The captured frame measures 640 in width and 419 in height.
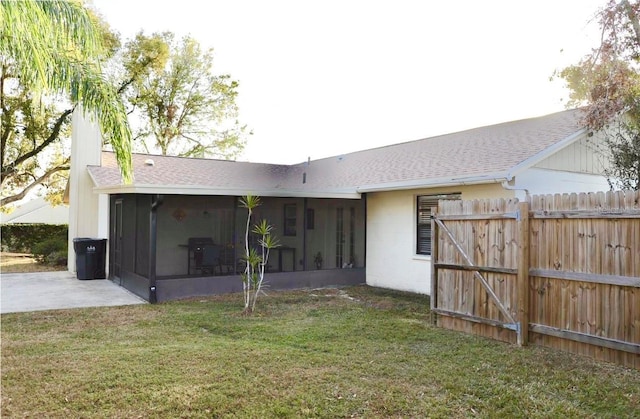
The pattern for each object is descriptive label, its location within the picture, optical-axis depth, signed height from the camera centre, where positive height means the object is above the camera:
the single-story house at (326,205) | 9.05 +0.45
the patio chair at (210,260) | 10.44 -0.82
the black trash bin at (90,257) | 12.14 -0.91
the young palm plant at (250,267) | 7.99 -0.90
